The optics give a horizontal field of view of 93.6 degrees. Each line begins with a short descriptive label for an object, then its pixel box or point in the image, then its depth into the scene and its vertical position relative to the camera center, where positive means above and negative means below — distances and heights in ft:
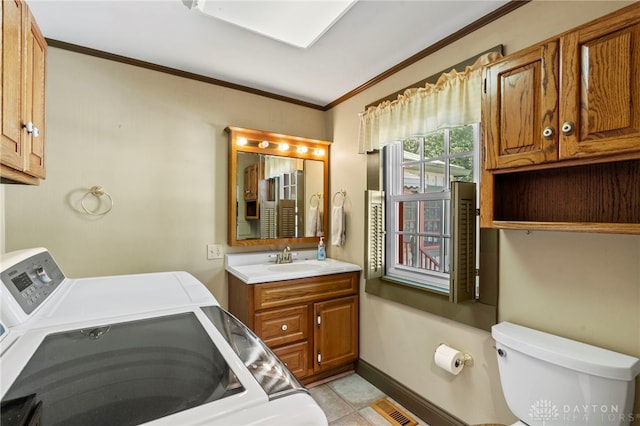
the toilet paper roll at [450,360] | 5.61 -2.76
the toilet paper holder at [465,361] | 5.64 -2.77
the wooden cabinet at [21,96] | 3.17 +1.39
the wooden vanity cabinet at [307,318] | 6.93 -2.60
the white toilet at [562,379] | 3.60 -2.17
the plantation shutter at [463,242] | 5.23 -0.51
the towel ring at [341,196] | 8.93 +0.51
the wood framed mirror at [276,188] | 8.22 +0.73
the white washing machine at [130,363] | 1.99 -1.29
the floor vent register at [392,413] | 6.37 -4.43
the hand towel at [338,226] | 8.74 -0.38
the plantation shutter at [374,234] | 7.50 -0.53
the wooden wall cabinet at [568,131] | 3.35 +1.05
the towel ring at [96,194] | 6.54 +0.38
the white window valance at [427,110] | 5.42 +2.19
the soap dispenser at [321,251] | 9.16 -1.17
